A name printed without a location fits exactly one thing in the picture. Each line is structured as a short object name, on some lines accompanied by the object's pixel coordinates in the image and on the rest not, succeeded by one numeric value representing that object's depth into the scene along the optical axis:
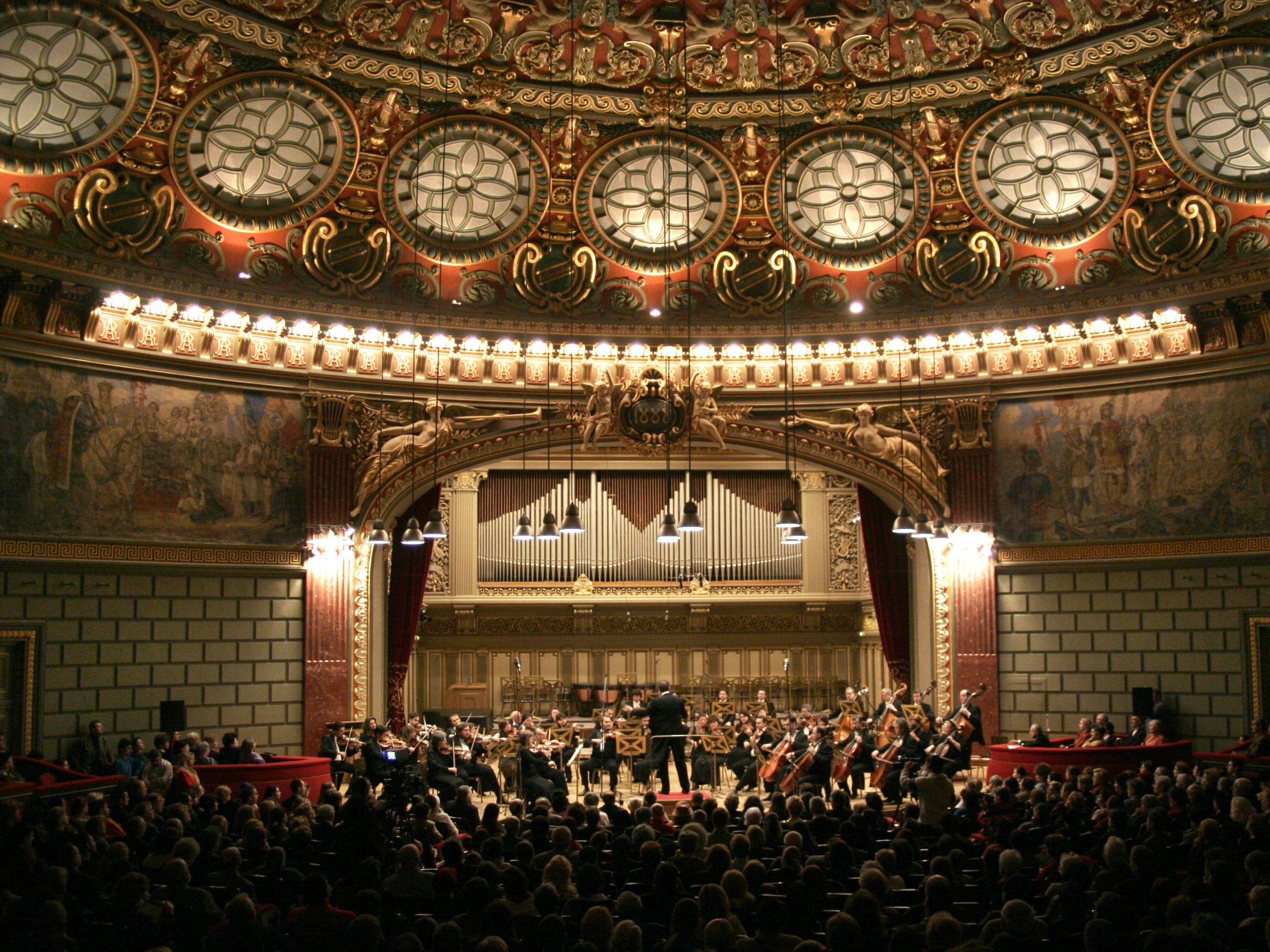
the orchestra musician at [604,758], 18.64
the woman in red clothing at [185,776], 13.67
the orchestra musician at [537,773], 15.92
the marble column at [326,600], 19.14
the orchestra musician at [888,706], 18.22
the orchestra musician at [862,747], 17.25
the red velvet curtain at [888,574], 22.41
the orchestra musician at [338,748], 17.61
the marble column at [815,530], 26.00
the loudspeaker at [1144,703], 18.41
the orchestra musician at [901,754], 16.22
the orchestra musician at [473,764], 17.16
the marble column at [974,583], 19.98
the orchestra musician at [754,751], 18.19
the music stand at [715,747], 18.58
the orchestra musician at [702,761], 18.62
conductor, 18.53
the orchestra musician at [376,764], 16.61
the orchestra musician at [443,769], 16.62
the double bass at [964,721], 17.83
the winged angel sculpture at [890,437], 20.84
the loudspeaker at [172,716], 17.09
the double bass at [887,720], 18.38
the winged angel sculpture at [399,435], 19.98
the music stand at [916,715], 17.31
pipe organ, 25.66
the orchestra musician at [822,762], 16.22
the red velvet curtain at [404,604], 21.47
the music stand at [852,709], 20.08
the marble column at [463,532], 25.20
